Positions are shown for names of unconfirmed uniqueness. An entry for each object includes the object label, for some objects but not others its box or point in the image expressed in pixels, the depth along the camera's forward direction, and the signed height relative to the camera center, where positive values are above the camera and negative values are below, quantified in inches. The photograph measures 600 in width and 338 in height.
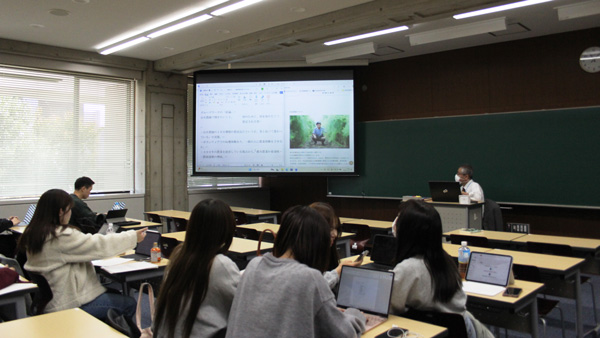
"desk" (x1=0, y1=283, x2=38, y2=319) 105.7 -32.3
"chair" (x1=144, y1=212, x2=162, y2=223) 284.0 -38.7
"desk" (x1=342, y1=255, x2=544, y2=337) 101.7 -35.6
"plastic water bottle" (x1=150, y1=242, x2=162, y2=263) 143.1 -31.0
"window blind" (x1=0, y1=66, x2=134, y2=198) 273.7 +16.1
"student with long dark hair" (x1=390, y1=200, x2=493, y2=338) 86.4 -22.4
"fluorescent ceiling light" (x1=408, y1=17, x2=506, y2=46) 234.2 +67.9
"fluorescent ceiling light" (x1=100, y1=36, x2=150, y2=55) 271.8 +69.1
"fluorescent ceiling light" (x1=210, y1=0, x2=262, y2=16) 211.5 +71.3
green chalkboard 246.7 +0.6
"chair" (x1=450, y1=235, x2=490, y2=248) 171.5 -32.3
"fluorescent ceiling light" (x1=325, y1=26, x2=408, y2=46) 242.7 +68.4
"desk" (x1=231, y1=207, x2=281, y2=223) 282.8 -36.8
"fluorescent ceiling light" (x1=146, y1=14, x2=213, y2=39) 231.9 +70.6
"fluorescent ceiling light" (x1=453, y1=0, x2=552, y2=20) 201.3 +68.7
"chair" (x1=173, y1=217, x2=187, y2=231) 255.1 -37.6
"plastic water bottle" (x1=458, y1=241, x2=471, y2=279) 123.4 -28.3
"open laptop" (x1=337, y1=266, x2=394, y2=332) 84.4 -25.9
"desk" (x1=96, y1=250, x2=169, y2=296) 130.3 -34.7
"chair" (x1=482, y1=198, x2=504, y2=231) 236.2 -31.6
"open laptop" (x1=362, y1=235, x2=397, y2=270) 128.1 -27.0
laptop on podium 229.5 -17.3
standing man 245.9 -14.3
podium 223.0 -28.7
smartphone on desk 104.3 -31.2
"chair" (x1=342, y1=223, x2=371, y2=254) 227.5 -37.8
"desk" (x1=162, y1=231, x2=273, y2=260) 160.2 -33.8
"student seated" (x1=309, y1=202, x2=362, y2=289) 110.7 -17.7
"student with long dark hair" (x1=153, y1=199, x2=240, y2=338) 72.7 -20.3
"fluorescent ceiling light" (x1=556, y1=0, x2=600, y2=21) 207.8 +68.3
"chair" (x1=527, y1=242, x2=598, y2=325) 156.4 -32.4
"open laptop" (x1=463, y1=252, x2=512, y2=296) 110.4 -29.2
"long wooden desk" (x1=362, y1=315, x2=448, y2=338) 79.7 -30.8
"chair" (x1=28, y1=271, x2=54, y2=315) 112.7 -33.8
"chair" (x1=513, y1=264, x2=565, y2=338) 125.3 -33.3
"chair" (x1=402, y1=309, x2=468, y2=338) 83.8 -30.7
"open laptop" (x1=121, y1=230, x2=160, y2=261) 151.6 -30.5
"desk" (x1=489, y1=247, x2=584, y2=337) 132.3 -33.4
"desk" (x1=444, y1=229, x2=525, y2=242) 180.7 -32.4
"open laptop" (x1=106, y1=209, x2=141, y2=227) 229.5 -31.3
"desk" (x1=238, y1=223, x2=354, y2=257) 196.5 -36.4
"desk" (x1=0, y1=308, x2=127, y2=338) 81.5 -31.9
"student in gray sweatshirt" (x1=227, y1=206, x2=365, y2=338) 61.1 -18.7
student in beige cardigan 112.4 -24.5
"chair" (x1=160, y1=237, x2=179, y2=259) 168.3 -33.8
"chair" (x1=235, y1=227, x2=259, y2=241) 208.2 -35.7
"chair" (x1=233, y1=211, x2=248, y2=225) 280.4 -37.9
